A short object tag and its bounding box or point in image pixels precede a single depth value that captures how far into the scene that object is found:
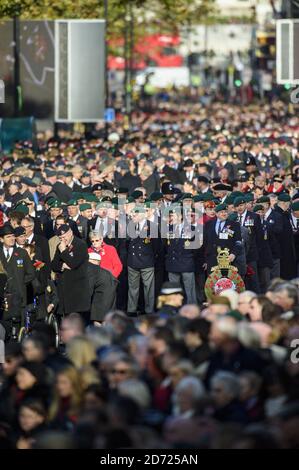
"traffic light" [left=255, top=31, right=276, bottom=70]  82.06
